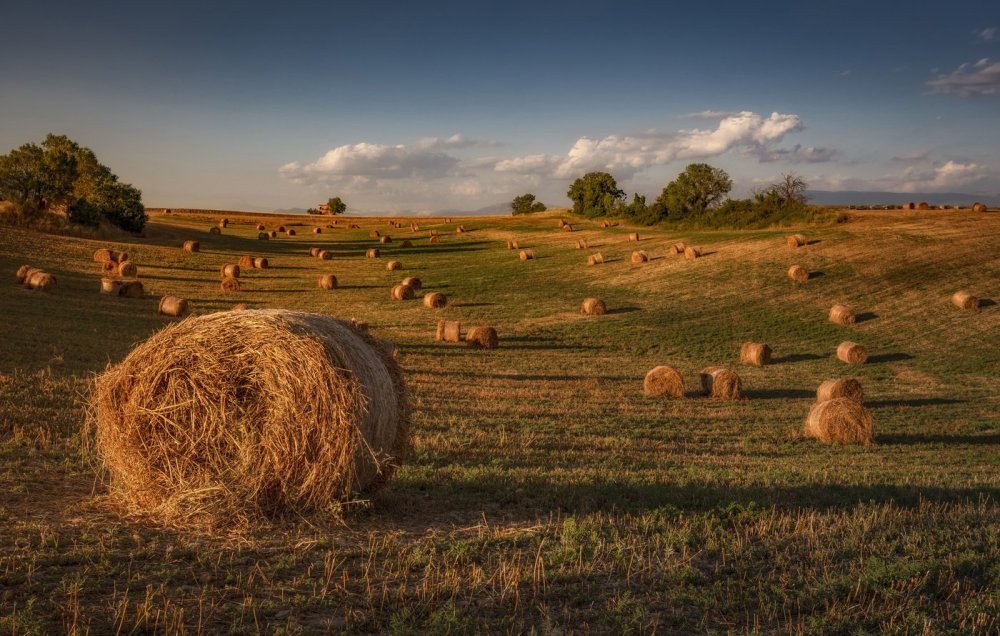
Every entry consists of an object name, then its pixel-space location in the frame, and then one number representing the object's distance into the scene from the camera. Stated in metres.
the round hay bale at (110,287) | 34.97
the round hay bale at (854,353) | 28.17
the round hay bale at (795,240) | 47.72
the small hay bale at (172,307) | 31.59
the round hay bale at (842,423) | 17.39
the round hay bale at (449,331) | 30.17
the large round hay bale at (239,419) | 9.25
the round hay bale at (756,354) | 28.47
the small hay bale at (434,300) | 39.28
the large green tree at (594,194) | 102.56
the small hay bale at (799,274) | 41.19
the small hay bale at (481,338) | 29.50
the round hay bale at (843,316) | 33.97
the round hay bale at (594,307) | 37.91
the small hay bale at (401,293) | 42.03
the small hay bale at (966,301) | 34.38
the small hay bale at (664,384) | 22.21
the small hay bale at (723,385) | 22.22
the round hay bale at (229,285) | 41.09
